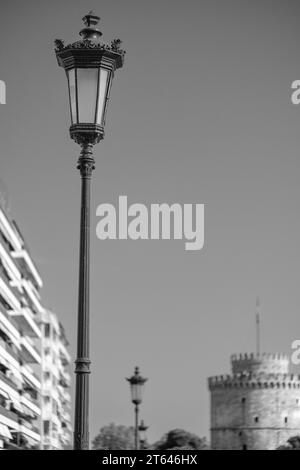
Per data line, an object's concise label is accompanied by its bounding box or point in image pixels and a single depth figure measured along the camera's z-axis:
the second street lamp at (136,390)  36.97
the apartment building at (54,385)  104.25
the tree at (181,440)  160.75
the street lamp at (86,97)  14.44
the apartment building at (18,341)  70.62
